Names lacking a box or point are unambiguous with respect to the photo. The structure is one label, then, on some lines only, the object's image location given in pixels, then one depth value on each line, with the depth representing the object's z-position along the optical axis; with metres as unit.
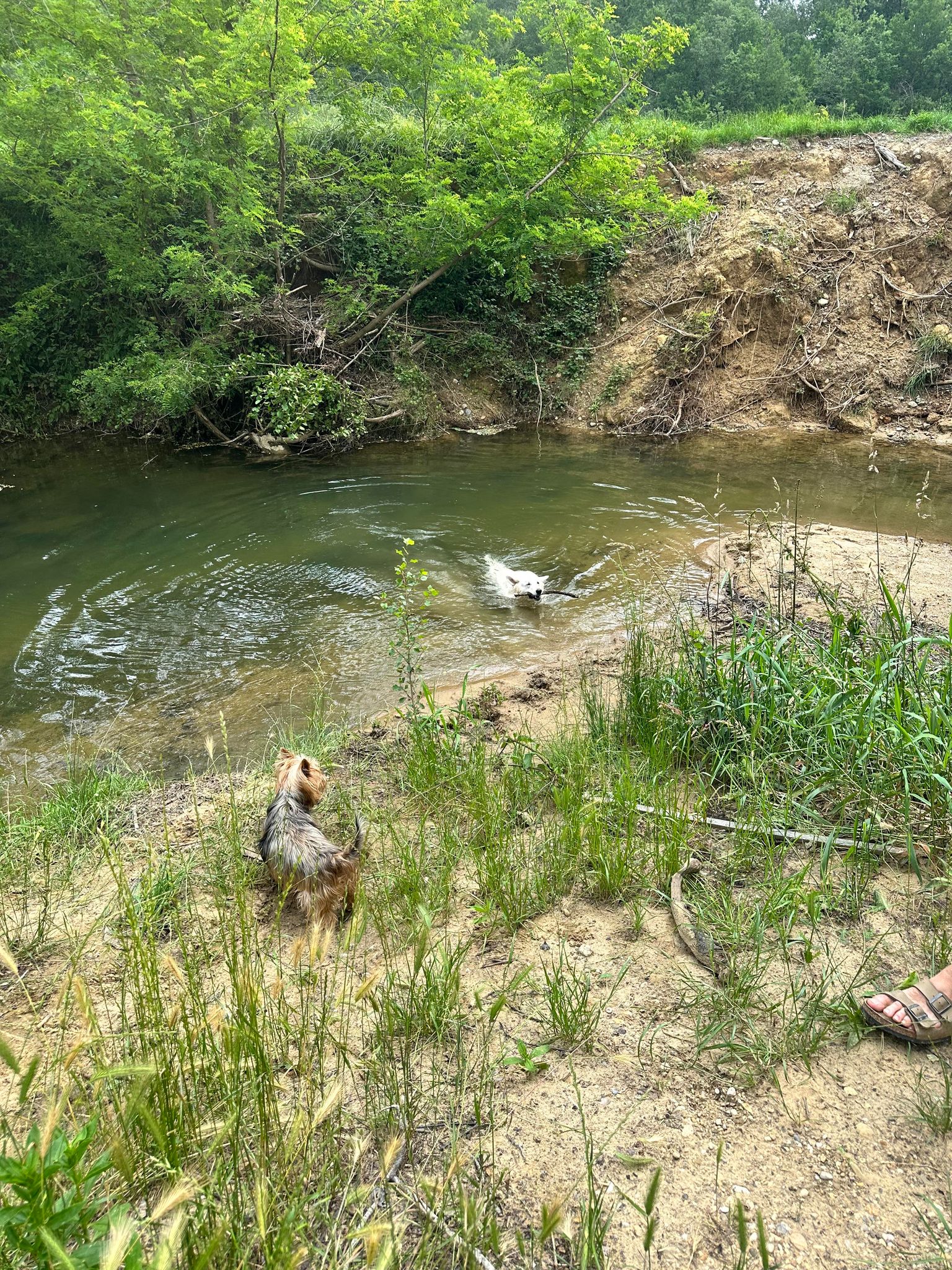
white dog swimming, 6.70
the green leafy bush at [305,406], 11.28
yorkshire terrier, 2.92
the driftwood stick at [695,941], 2.56
